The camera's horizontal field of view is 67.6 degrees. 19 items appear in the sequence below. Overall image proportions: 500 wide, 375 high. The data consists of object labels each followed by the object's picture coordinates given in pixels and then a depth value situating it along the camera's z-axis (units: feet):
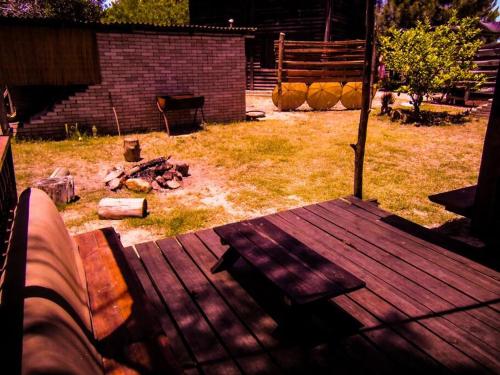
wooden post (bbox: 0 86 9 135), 32.55
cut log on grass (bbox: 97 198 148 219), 18.93
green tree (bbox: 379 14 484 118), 38.58
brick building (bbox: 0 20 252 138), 32.86
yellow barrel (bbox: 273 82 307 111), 49.14
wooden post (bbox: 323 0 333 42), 59.77
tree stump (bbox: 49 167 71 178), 23.04
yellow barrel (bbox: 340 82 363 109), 50.21
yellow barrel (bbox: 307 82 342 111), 49.52
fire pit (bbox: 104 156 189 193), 22.62
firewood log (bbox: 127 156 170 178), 23.97
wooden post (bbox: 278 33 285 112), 49.32
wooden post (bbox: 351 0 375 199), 14.05
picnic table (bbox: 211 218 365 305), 8.11
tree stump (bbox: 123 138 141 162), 27.76
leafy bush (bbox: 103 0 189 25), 133.90
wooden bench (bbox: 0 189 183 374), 4.80
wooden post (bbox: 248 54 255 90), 66.18
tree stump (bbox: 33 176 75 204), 20.20
